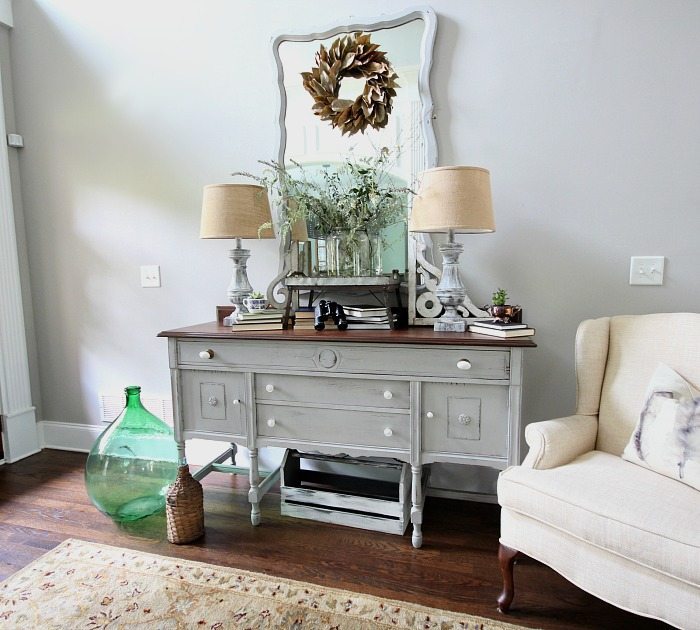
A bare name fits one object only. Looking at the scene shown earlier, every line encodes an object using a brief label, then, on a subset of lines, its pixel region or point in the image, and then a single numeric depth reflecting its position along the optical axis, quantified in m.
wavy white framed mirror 2.03
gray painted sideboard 1.66
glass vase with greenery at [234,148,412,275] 2.04
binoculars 1.88
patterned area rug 1.44
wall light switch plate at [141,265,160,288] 2.53
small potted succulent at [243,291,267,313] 2.00
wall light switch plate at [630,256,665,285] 1.87
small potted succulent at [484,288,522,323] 1.79
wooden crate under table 1.90
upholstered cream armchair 1.15
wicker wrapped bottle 1.82
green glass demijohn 1.99
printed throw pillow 1.33
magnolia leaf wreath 2.03
